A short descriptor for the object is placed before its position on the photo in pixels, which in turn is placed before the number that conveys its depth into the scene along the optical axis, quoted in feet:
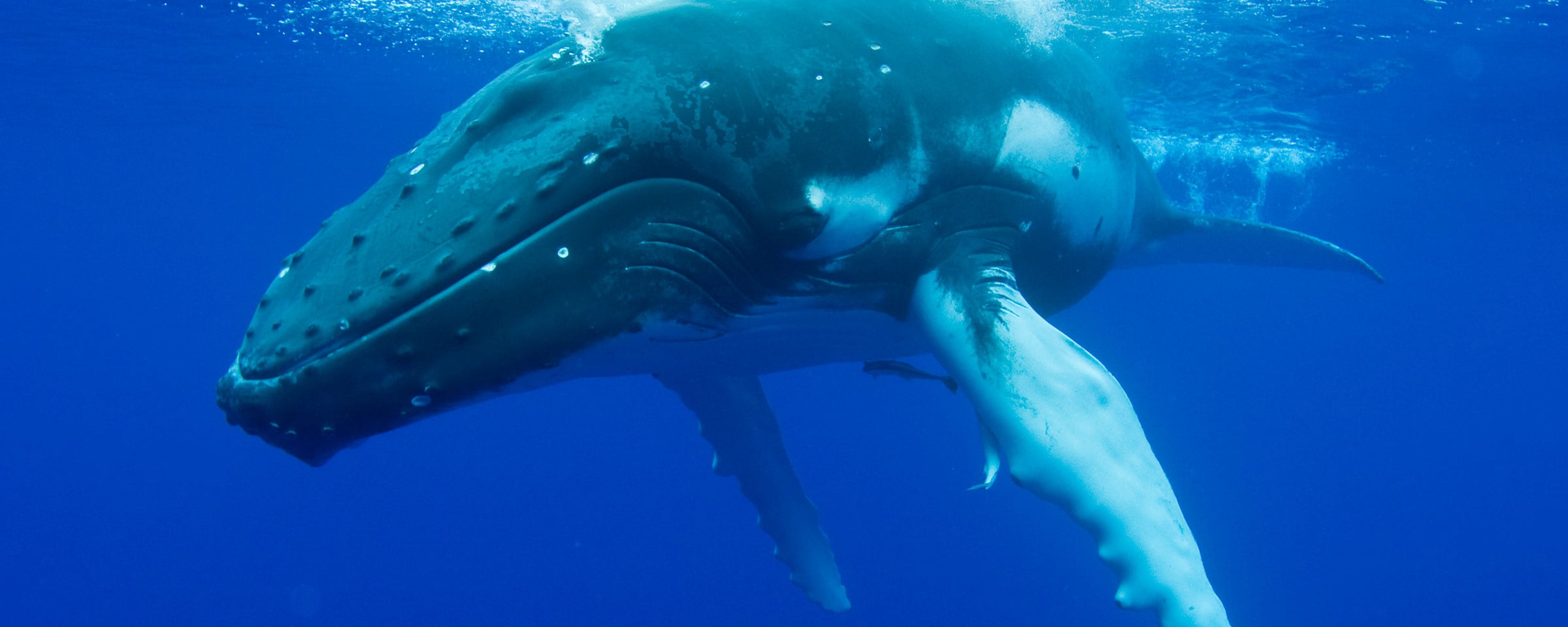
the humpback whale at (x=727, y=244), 11.32
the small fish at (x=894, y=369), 18.54
